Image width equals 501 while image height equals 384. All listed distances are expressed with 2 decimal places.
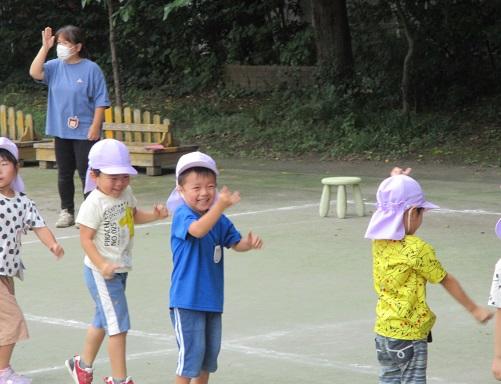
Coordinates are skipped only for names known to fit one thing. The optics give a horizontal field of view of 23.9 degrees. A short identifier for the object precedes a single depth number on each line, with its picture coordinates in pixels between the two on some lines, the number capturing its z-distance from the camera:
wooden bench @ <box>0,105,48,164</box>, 17.20
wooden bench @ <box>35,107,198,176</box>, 15.41
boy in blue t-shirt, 5.54
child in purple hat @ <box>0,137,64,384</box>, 6.20
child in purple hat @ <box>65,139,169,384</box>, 6.09
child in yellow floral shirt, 5.26
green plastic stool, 11.58
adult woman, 11.31
